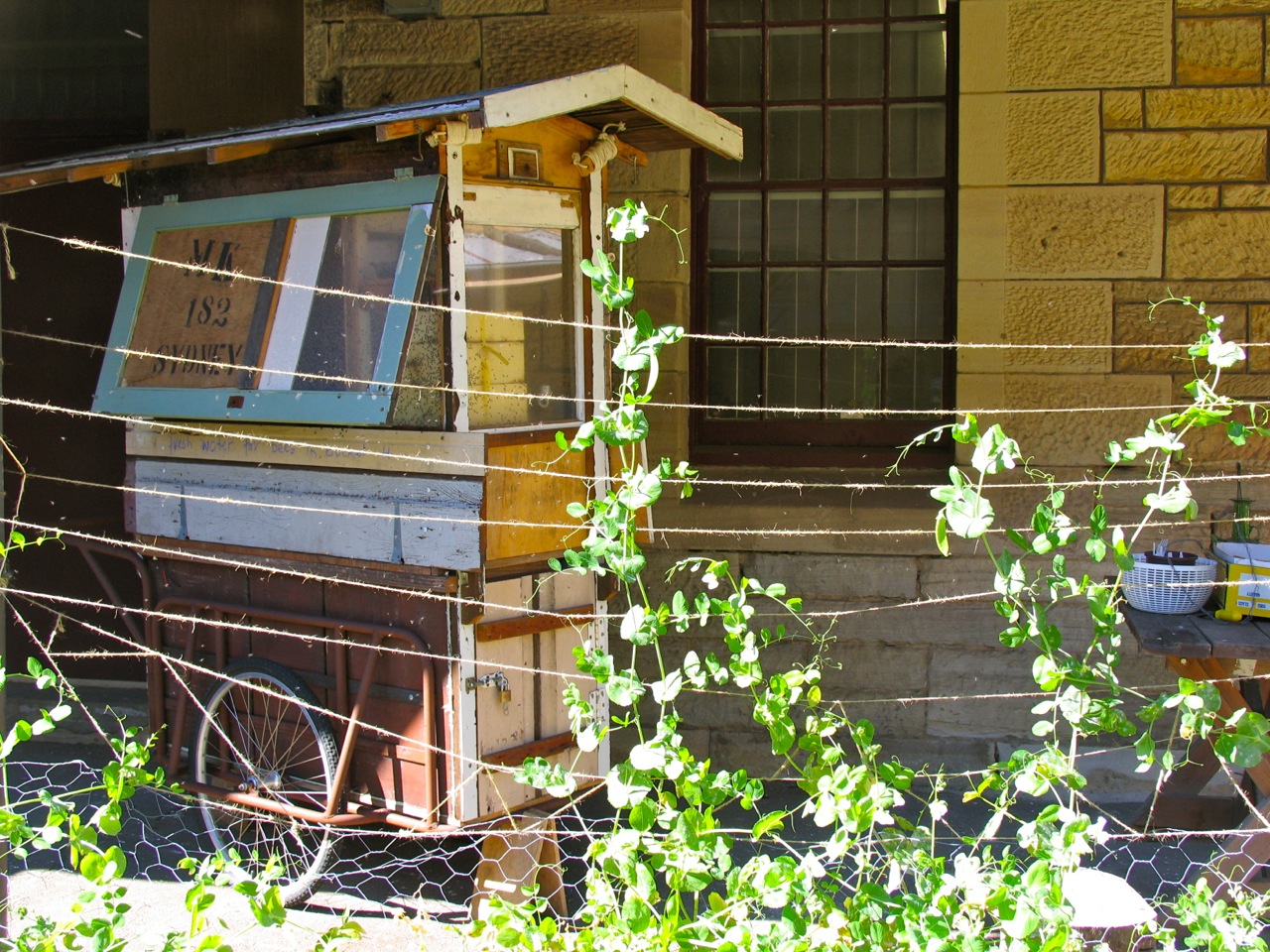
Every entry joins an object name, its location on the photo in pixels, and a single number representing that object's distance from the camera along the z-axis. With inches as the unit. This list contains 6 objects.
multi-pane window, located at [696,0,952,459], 217.6
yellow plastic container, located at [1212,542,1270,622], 144.5
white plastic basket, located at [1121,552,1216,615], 149.0
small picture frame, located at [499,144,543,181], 150.0
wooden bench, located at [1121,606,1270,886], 136.6
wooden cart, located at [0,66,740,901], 145.5
